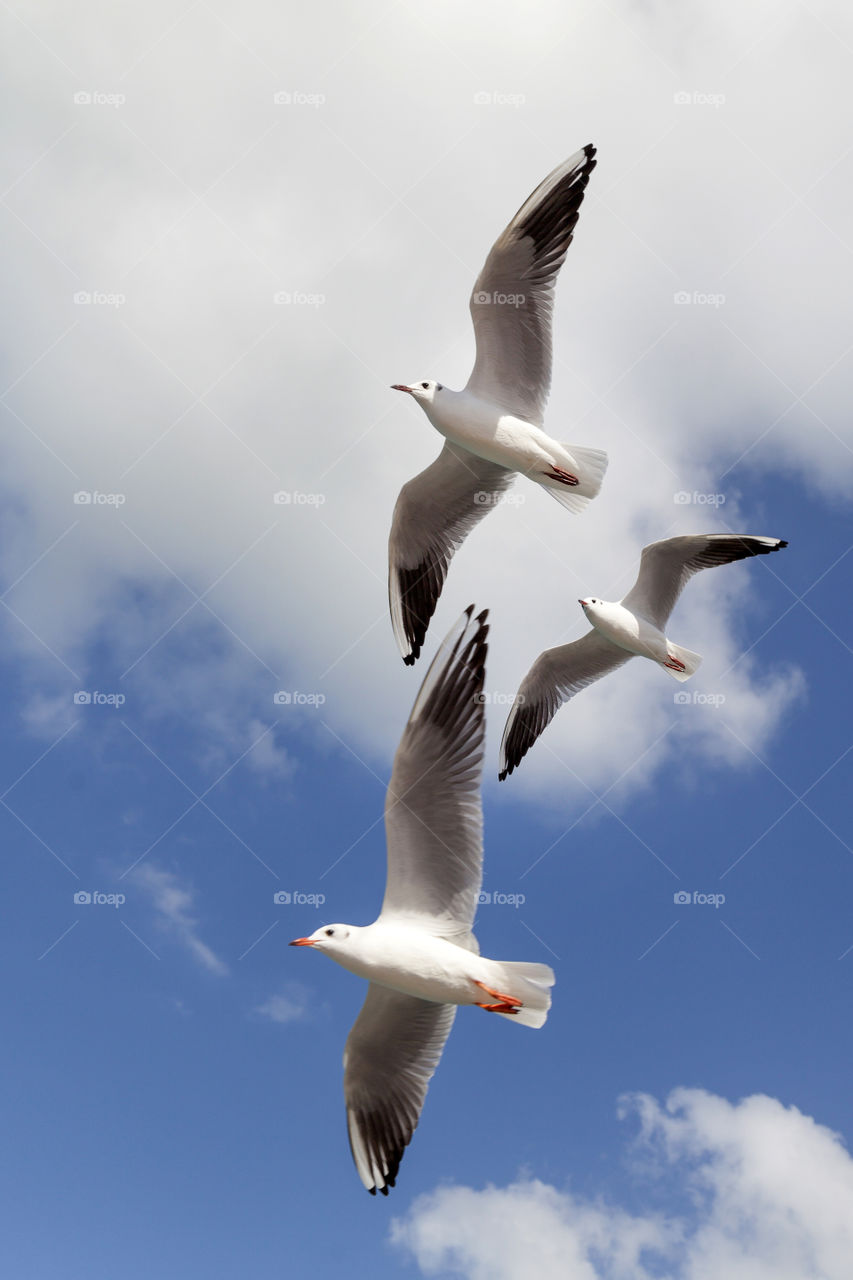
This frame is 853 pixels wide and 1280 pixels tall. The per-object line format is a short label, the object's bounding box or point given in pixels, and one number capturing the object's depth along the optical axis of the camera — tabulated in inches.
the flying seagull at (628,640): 413.1
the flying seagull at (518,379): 356.2
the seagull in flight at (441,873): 274.4
